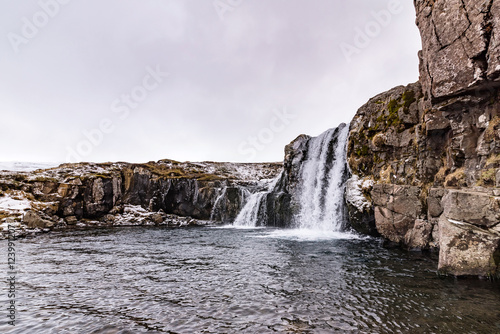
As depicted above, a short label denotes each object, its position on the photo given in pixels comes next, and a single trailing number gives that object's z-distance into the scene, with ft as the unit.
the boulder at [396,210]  56.08
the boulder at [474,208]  34.09
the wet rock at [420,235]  52.19
